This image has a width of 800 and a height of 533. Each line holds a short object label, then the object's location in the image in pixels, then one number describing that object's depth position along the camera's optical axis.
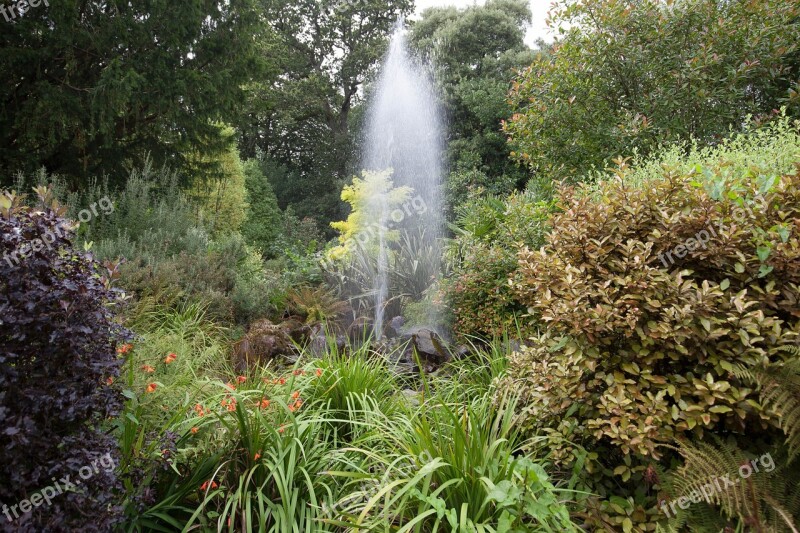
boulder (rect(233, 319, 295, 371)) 4.51
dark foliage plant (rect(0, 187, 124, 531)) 1.64
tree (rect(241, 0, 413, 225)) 18.02
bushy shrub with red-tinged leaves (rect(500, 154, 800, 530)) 1.96
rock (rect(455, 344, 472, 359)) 4.60
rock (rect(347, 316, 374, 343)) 5.82
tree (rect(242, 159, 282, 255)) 15.27
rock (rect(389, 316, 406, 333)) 5.87
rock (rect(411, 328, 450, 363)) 4.78
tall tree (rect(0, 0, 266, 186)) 6.49
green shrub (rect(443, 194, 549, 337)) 4.48
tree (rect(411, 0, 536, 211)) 12.80
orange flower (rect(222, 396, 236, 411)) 2.43
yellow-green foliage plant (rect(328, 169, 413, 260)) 8.73
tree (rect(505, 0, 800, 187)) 4.77
